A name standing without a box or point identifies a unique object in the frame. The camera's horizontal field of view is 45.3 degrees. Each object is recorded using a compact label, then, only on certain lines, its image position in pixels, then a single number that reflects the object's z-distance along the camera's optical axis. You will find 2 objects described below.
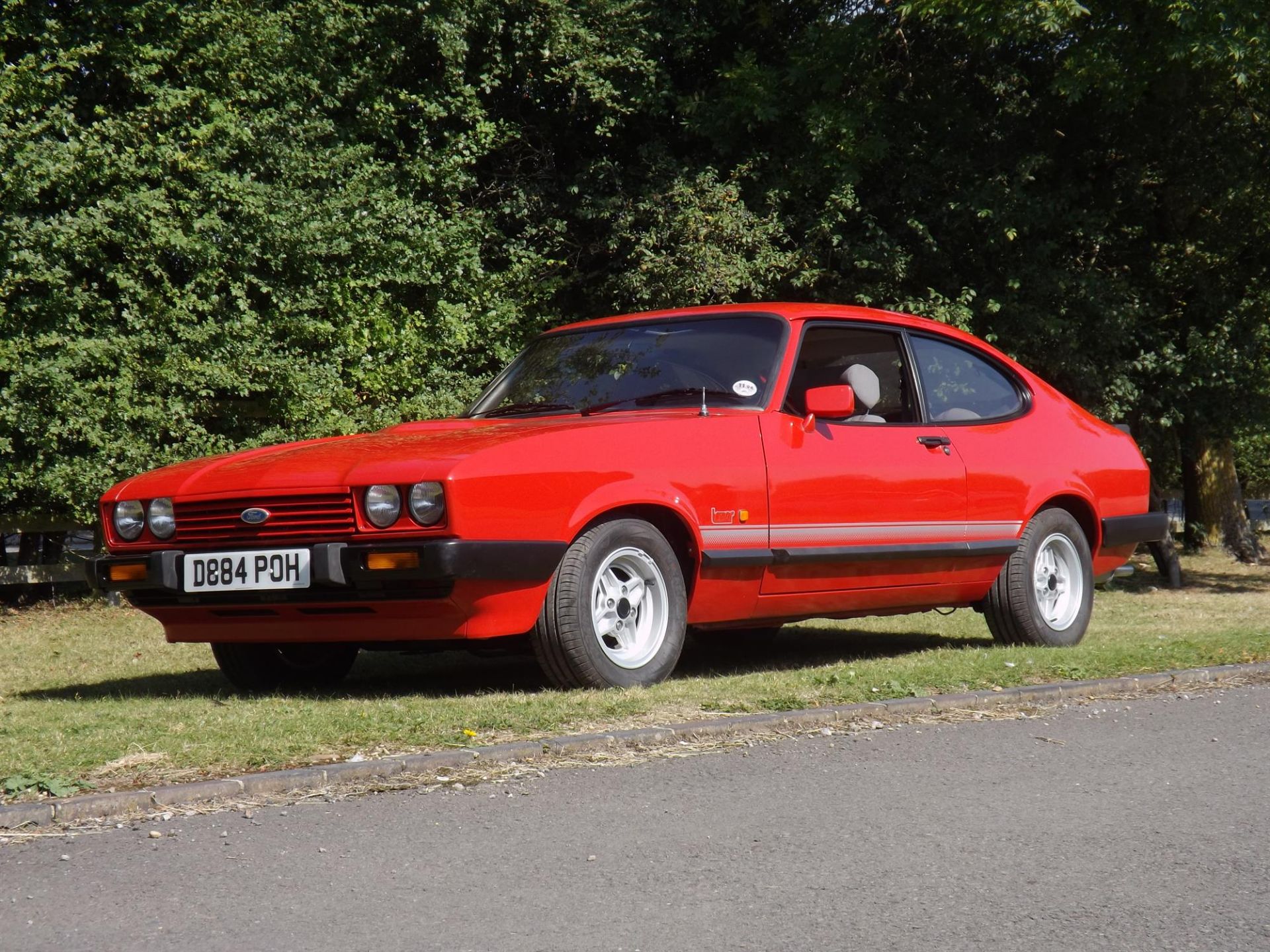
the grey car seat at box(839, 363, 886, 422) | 7.19
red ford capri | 5.68
